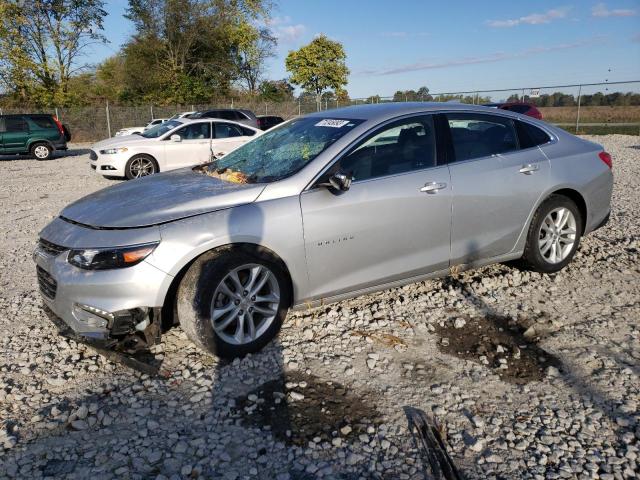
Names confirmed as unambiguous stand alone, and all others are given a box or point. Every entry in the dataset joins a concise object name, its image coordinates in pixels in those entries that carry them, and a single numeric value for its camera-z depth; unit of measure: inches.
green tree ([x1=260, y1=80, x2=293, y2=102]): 1871.3
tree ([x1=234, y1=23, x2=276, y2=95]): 1804.9
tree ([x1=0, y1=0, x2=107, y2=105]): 1246.9
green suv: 735.1
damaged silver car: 132.4
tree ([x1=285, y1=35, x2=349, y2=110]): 2193.7
